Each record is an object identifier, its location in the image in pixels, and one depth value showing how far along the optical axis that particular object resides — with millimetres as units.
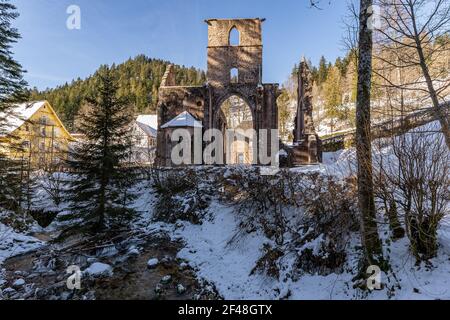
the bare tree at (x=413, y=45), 10198
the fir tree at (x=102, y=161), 11586
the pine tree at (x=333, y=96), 44712
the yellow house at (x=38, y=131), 14773
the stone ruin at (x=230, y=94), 23312
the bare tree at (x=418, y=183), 5855
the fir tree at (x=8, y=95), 14070
